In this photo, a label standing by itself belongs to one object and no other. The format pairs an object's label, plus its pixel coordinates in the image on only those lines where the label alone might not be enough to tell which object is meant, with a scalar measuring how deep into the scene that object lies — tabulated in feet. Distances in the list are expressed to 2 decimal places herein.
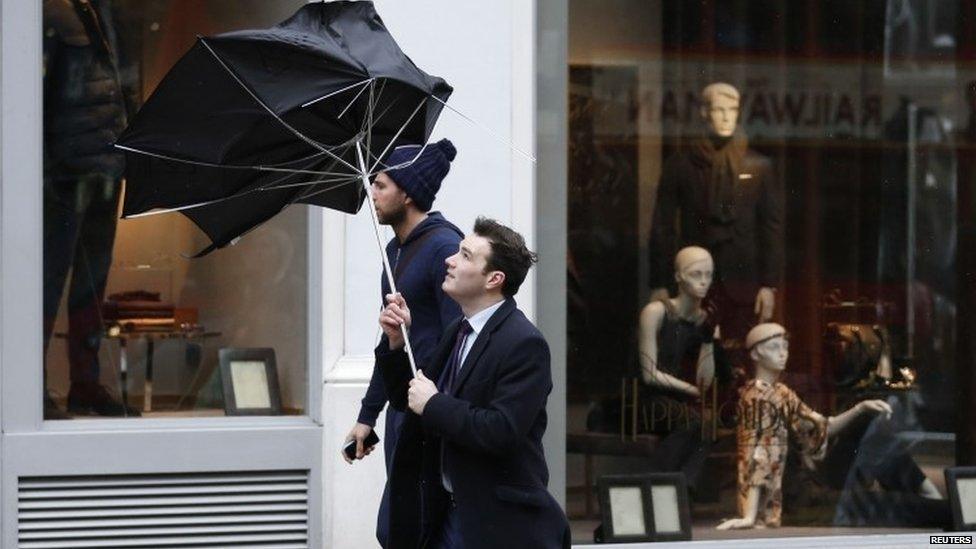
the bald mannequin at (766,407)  58.59
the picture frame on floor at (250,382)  54.70
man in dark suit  32.45
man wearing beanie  39.63
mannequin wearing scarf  57.72
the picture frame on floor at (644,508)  56.70
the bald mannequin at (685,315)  57.67
